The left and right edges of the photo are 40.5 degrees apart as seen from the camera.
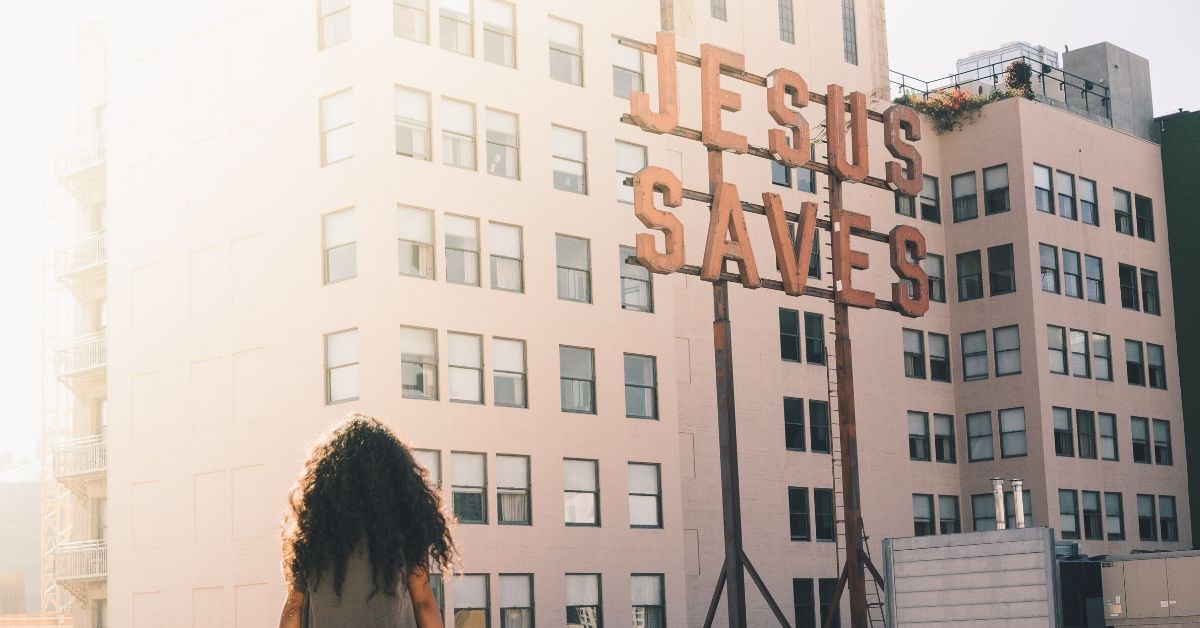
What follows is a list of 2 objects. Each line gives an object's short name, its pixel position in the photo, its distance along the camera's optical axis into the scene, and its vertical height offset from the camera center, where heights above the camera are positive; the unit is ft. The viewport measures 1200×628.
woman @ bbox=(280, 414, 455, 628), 23.80 +0.46
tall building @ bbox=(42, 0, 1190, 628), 138.51 +22.33
